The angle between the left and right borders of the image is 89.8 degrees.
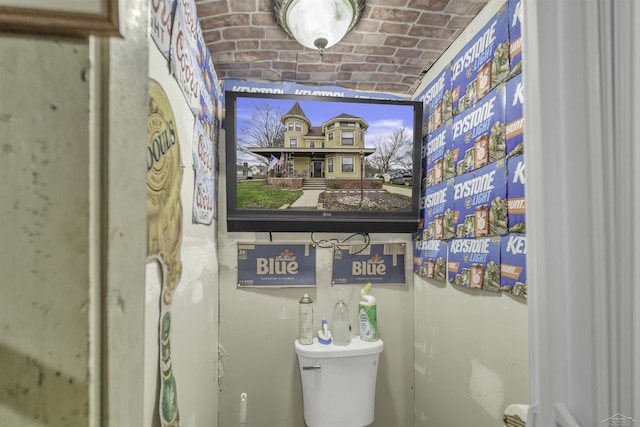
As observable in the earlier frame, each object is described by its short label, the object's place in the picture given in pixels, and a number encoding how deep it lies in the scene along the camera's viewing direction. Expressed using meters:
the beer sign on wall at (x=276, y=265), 1.81
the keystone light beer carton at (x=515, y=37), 1.02
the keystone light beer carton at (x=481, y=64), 1.11
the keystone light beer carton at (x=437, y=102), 1.50
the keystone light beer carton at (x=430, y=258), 1.52
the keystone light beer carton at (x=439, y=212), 1.46
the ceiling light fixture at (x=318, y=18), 1.21
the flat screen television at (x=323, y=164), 1.66
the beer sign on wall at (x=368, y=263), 1.86
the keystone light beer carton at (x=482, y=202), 1.10
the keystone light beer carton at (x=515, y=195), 0.99
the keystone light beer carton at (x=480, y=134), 1.11
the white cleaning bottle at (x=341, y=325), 1.70
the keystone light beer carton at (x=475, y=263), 1.14
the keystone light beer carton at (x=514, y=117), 1.00
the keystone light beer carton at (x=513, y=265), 0.99
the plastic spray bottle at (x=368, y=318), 1.73
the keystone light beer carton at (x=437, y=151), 1.50
